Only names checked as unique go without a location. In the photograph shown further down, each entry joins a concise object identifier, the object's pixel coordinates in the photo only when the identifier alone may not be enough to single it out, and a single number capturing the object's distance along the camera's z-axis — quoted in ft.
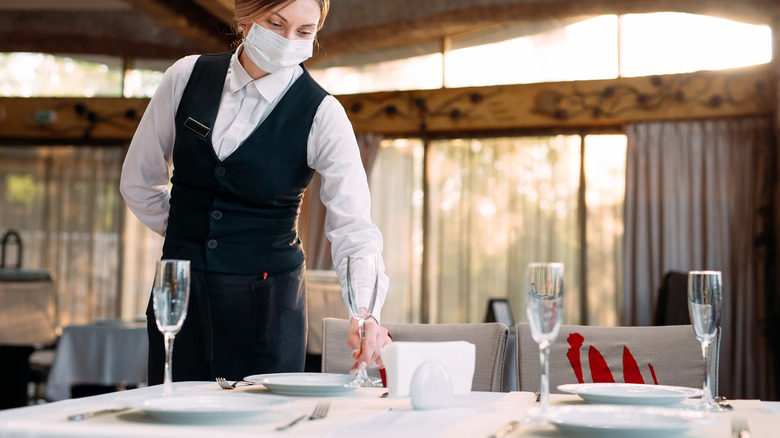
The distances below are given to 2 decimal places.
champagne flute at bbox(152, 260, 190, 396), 3.79
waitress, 5.57
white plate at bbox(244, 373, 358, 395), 4.33
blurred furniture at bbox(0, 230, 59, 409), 15.97
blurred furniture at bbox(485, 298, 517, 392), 10.89
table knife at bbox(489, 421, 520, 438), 3.17
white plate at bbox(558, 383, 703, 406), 4.10
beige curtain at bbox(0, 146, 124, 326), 26.11
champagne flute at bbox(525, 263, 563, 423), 3.54
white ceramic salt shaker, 3.85
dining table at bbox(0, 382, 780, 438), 3.14
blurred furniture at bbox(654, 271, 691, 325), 17.71
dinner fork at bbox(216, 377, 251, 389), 4.58
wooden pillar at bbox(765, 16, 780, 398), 19.72
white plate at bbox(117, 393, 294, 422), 3.18
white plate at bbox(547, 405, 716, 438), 2.98
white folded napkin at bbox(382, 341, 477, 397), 3.95
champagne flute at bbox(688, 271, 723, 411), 4.18
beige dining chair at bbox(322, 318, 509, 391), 6.59
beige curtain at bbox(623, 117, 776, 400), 20.68
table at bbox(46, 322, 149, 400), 13.30
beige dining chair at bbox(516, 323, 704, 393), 6.45
